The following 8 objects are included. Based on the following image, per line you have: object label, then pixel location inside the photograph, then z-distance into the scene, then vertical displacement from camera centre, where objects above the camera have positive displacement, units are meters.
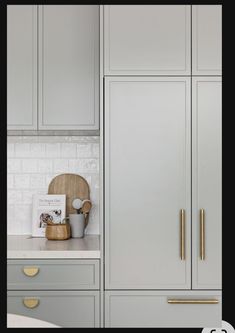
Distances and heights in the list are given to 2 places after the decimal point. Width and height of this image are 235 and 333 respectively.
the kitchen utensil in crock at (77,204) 2.95 -0.24
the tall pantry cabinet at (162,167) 2.52 +0.02
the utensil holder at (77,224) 2.94 -0.38
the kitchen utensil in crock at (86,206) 3.02 -0.26
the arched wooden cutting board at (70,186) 3.15 -0.12
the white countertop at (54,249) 2.50 -0.48
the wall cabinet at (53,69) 2.91 +0.68
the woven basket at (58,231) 2.83 -0.41
